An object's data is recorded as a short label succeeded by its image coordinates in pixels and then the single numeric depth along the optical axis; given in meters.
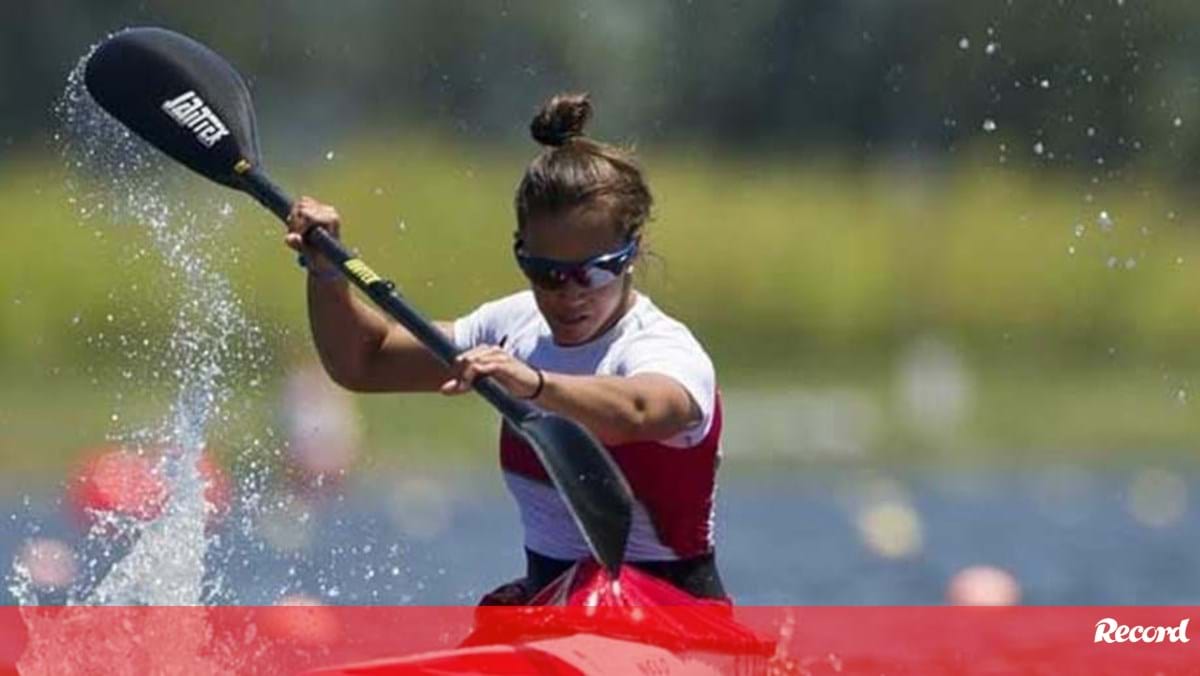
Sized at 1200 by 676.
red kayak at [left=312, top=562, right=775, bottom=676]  11.64
